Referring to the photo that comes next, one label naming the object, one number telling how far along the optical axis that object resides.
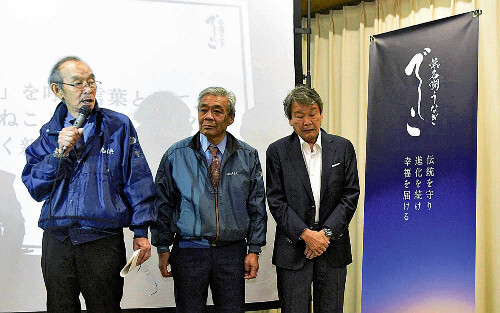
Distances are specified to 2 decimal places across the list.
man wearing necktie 2.48
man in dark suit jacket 2.53
